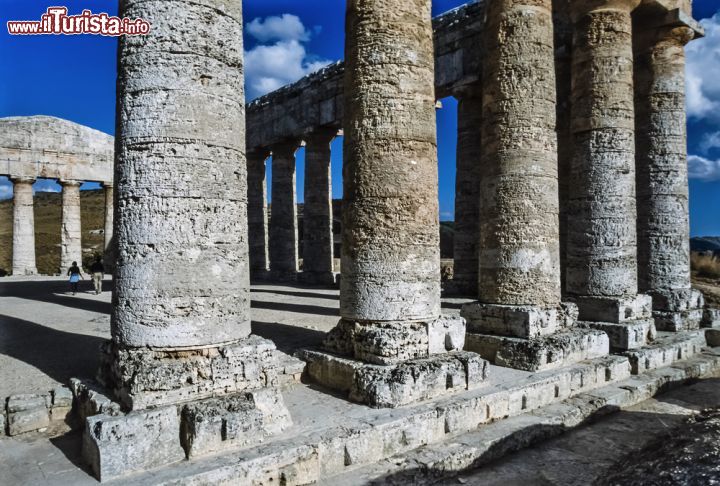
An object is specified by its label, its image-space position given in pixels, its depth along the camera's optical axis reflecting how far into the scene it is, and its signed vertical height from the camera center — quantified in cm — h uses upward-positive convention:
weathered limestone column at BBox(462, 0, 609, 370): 786 +89
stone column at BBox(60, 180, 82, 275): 2364 +128
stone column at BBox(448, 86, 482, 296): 1412 +144
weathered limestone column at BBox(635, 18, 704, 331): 1083 +151
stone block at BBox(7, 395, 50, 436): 483 -156
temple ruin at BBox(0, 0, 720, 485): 455 -25
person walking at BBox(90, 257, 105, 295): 1495 -65
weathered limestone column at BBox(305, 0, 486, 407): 606 +50
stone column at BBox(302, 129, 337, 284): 1955 +157
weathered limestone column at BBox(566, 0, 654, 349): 930 +130
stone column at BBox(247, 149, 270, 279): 2216 +163
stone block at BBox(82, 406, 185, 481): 383 -151
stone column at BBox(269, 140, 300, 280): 2111 +141
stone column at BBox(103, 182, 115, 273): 2417 +129
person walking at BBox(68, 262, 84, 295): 1494 -70
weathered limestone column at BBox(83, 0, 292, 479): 464 +24
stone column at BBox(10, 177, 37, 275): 2270 +112
